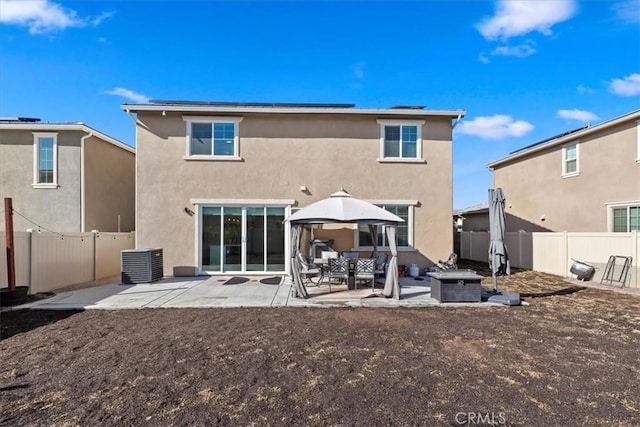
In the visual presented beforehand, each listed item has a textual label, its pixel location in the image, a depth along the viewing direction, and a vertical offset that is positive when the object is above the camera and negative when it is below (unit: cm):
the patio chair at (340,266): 989 -146
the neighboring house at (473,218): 2160 -2
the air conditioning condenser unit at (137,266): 1097 -163
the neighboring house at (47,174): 1367 +181
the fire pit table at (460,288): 845 -182
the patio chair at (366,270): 968 -154
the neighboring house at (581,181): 1356 +181
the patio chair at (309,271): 943 -160
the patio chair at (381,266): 1015 -153
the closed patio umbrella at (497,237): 890 -52
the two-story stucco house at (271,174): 1270 +171
